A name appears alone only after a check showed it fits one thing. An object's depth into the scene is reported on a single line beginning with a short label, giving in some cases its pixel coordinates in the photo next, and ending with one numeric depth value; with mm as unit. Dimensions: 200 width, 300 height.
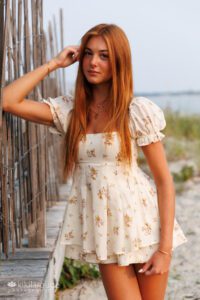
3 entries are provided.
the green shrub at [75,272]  5792
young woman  3302
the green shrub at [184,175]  10585
